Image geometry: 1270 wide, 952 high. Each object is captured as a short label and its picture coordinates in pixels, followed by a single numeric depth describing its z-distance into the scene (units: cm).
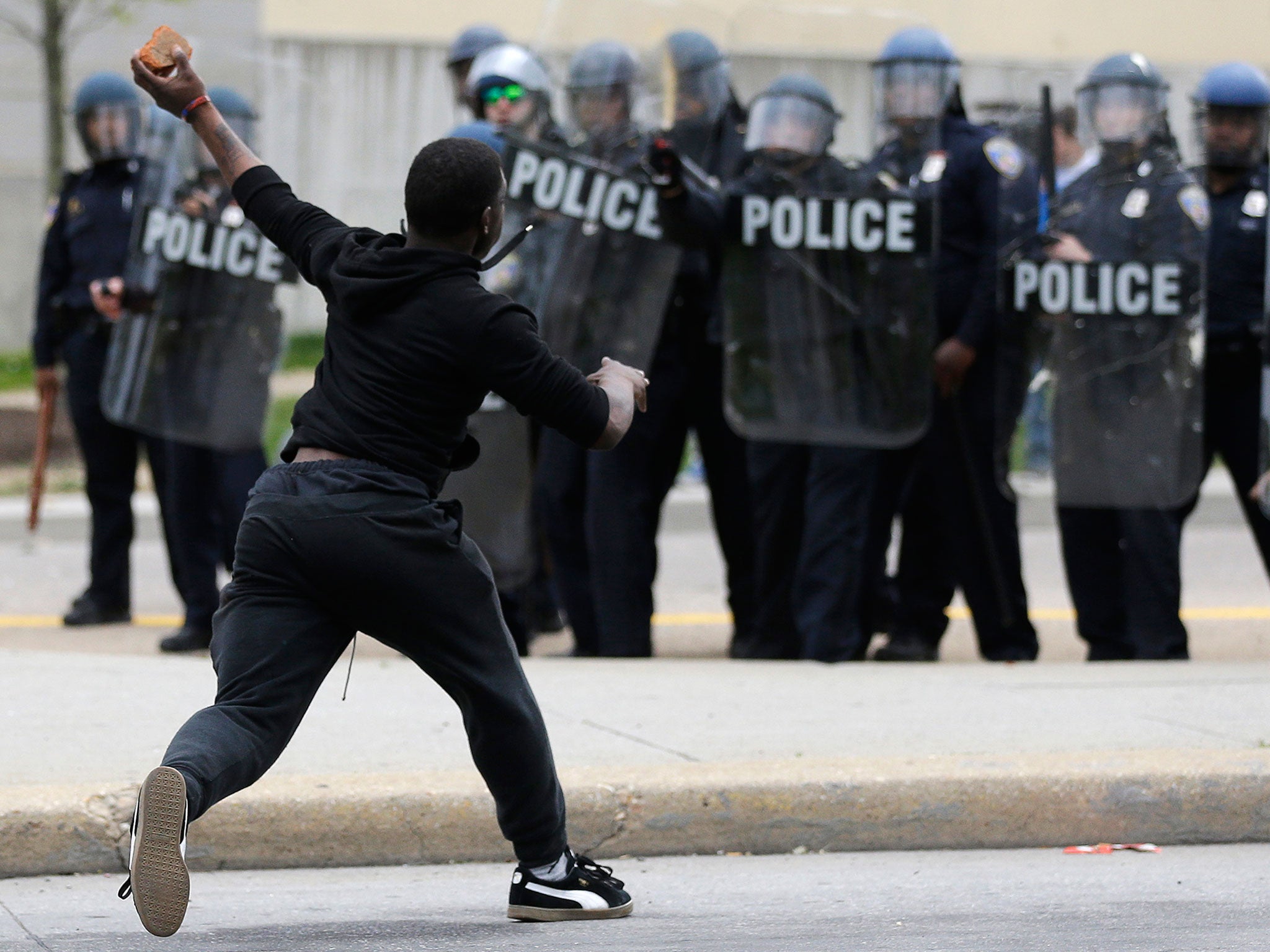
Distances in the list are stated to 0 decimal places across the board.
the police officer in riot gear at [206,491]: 1444
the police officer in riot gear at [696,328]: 1340
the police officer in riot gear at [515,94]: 1361
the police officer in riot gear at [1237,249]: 1332
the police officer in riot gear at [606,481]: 1335
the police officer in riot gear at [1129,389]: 1308
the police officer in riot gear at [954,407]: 1320
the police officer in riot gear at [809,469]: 1308
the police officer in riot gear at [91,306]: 1527
